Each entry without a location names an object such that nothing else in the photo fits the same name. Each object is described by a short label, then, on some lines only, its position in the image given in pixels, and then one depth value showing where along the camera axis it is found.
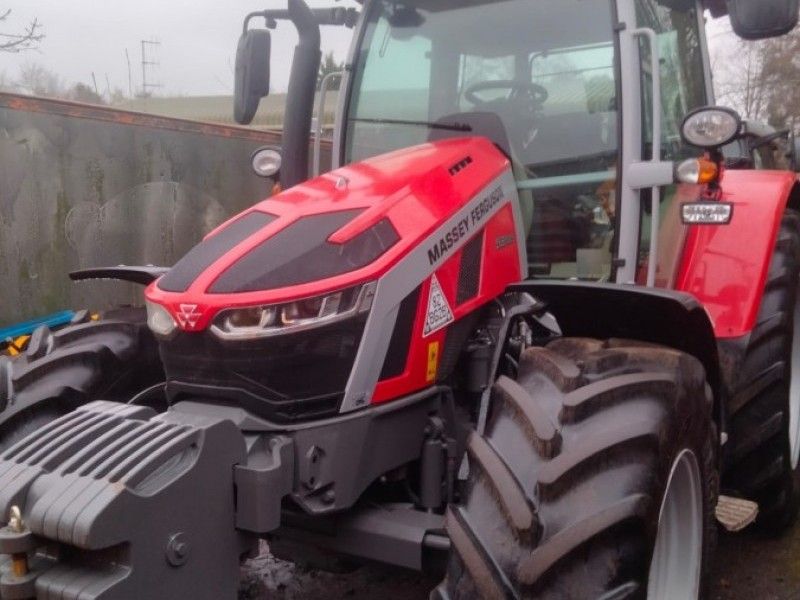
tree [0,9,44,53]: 10.73
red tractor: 1.95
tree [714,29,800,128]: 20.41
